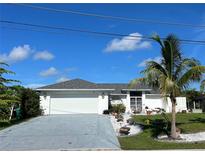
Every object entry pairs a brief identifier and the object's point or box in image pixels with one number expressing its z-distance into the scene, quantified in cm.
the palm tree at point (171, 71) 920
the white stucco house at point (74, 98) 1762
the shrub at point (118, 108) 1761
